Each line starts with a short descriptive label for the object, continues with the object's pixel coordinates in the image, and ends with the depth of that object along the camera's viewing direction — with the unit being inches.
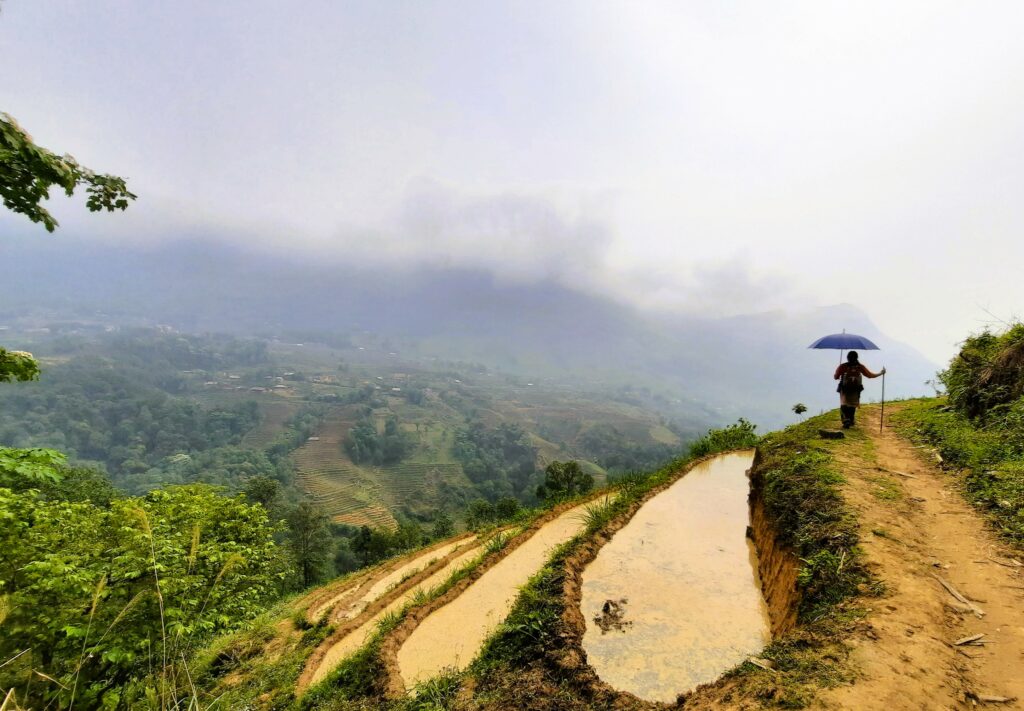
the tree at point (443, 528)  1477.6
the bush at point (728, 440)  568.1
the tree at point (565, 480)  1075.3
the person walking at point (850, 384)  423.8
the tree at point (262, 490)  1315.2
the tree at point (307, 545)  1232.2
